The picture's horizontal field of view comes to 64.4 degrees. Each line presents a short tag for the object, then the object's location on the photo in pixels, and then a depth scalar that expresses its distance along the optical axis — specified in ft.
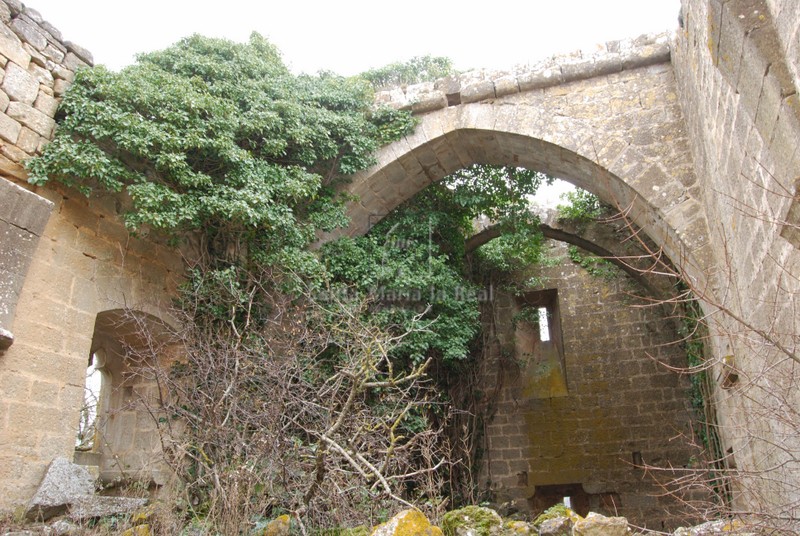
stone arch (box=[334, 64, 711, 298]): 18.29
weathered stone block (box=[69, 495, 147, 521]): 12.73
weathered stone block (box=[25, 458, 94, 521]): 13.34
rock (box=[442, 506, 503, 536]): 10.93
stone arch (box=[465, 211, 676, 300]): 30.86
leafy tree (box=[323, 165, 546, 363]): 21.11
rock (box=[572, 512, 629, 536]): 9.41
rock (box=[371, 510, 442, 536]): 9.04
